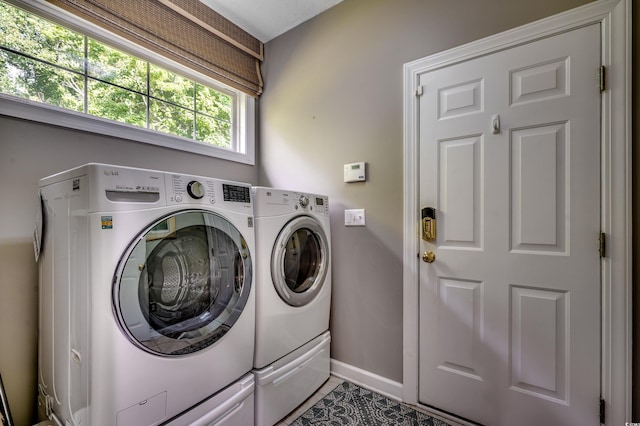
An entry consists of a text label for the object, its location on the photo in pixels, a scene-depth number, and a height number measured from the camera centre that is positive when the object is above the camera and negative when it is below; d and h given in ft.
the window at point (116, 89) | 4.59 +2.52
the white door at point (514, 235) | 4.06 -0.38
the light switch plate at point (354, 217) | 6.03 -0.11
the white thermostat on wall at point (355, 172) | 5.98 +0.85
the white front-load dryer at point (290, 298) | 4.62 -1.58
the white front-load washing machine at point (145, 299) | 2.96 -1.08
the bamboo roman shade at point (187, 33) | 5.09 +3.80
